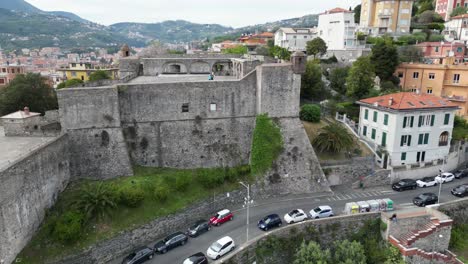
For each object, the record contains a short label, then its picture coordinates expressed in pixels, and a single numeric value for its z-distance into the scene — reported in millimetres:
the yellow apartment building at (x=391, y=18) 73625
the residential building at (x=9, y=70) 69375
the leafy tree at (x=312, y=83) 43969
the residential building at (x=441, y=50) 55250
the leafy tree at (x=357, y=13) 92938
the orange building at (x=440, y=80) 45219
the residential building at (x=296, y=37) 77562
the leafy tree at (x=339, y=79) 49156
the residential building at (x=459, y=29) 67625
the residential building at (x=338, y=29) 63719
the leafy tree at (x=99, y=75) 51809
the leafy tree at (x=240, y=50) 74000
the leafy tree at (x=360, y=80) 44656
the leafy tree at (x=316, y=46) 61109
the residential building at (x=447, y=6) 89438
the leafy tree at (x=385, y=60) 49750
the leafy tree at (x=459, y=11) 84500
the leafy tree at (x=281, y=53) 56984
